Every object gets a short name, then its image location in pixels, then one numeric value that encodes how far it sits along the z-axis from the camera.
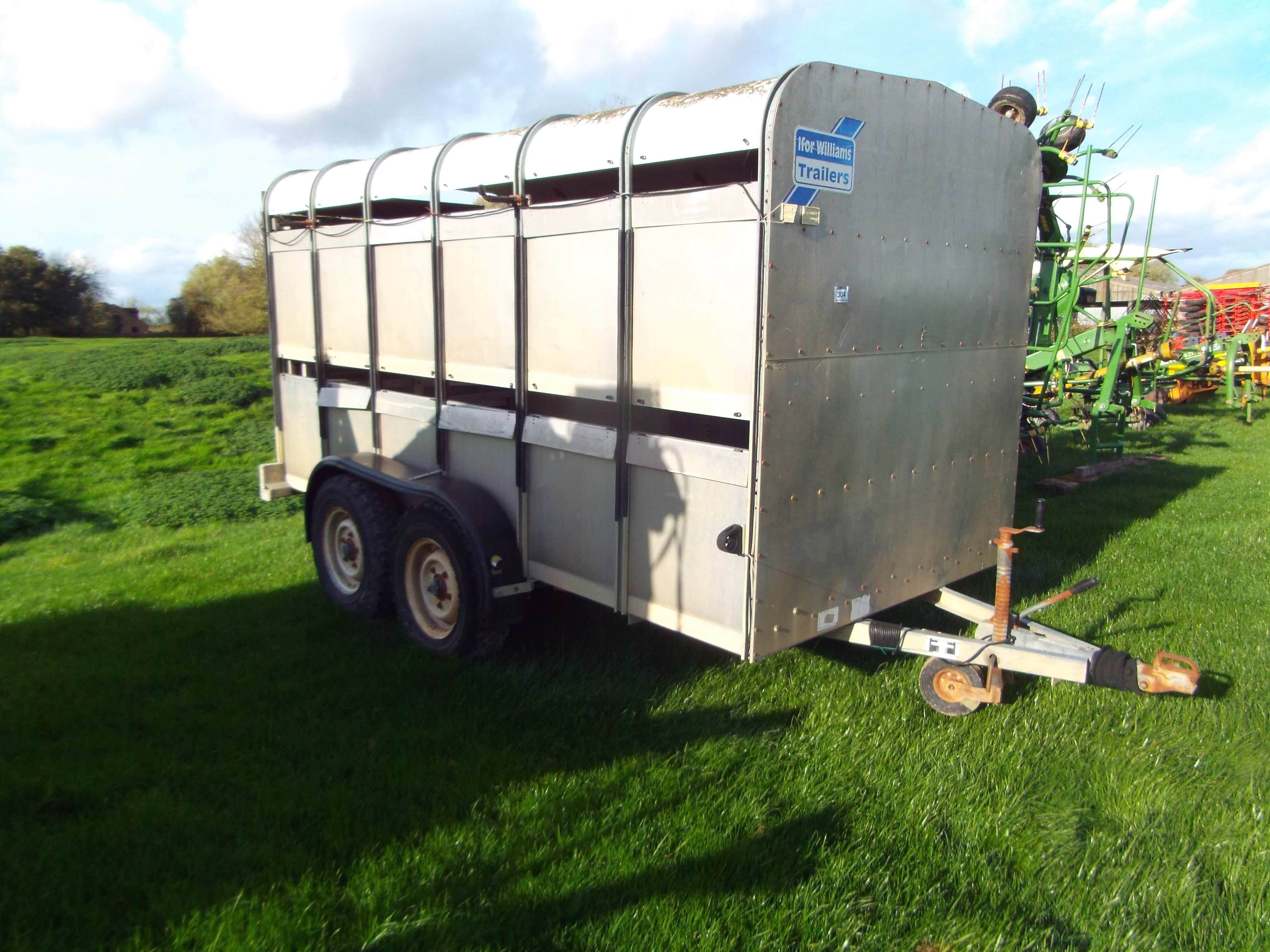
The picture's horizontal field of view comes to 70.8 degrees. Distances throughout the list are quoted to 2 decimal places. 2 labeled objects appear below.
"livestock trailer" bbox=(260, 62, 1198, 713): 3.81
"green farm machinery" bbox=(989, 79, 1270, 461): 8.49
